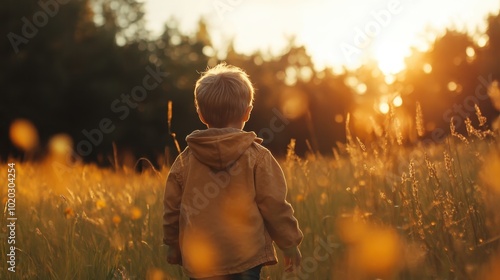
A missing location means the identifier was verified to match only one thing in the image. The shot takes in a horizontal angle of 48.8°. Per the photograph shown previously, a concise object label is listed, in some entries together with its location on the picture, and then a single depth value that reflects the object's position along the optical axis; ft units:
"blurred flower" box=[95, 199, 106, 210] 14.40
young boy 8.93
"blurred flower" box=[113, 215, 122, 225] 13.44
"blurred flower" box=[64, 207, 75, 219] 13.25
